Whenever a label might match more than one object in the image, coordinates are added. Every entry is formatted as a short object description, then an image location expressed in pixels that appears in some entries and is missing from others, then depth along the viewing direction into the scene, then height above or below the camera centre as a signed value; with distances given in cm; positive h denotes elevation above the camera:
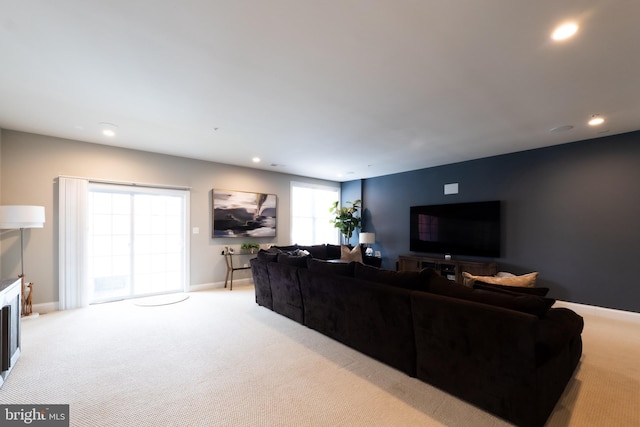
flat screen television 531 -32
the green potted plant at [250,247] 624 -73
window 746 +0
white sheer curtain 436 -42
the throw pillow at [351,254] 679 -97
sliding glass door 482 -48
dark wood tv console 513 -104
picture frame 598 +1
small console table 591 -106
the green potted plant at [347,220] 764 -17
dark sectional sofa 181 -94
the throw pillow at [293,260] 379 -64
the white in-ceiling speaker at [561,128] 377 +115
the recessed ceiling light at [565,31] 187 +124
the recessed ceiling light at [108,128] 382 +123
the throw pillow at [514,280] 297 -74
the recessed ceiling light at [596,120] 341 +116
